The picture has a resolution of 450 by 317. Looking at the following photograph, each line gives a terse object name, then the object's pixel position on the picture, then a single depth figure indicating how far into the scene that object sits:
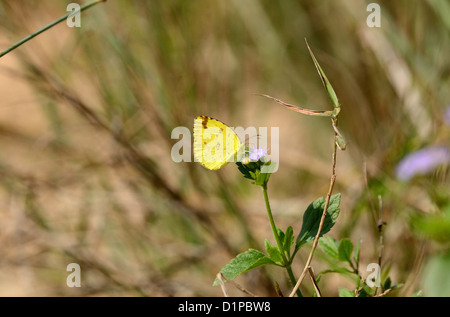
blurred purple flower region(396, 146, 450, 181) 1.14
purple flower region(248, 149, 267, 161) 0.94
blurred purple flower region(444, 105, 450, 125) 1.16
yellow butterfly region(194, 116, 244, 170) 0.95
